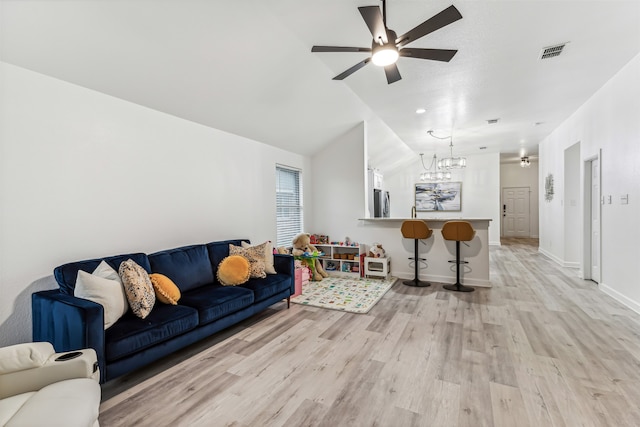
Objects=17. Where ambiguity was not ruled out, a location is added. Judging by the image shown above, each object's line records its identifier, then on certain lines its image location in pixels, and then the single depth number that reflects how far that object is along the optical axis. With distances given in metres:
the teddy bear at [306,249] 5.11
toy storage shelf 5.34
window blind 5.25
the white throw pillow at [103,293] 2.09
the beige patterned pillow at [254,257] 3.44
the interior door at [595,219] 4.66
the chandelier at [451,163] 6.09
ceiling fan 1.97
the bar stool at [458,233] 4.36
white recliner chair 1.19
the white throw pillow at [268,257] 3.61
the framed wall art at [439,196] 9.29
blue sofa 1.88
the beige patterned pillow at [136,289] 2.28
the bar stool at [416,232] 4.65
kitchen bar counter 4.64
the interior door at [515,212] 10.78
